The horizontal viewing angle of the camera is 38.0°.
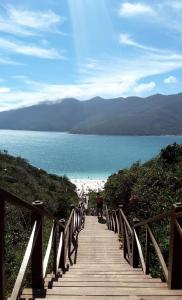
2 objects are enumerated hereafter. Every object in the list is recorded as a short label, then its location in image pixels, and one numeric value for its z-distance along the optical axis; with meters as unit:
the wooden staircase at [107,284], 2.42
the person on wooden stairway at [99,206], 14.11
